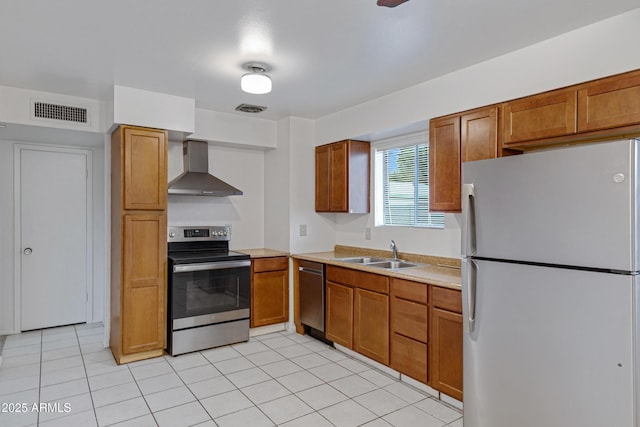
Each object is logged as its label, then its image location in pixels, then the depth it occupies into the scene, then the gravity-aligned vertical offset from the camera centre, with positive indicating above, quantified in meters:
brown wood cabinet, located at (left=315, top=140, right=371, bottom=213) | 4.10 +0.38
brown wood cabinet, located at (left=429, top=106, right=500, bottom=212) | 2.72 +0.48
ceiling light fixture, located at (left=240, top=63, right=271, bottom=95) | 2.83 +0.95
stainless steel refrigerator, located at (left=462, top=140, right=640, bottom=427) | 1.65 -0.37
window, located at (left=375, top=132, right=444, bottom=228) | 3.77 +0.30
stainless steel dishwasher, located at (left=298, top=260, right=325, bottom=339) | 3.90 -0.87
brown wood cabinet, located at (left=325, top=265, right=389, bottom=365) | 3.19 -0.88
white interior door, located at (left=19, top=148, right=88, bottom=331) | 4.23 -0.29
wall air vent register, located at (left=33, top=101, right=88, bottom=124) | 3.46 +0.91
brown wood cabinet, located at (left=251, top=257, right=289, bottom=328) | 4.11 -0.86
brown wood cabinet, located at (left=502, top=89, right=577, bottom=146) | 2.29 +0.59
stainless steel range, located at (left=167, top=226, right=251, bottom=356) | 3.59 -0.80
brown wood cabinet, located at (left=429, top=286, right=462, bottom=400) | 2.58 -0.89
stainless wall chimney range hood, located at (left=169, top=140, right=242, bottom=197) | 3.88 +0.36
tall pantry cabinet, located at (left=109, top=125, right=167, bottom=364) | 3.39 -0.28
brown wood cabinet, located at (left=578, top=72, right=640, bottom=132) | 2.04 +0.59
